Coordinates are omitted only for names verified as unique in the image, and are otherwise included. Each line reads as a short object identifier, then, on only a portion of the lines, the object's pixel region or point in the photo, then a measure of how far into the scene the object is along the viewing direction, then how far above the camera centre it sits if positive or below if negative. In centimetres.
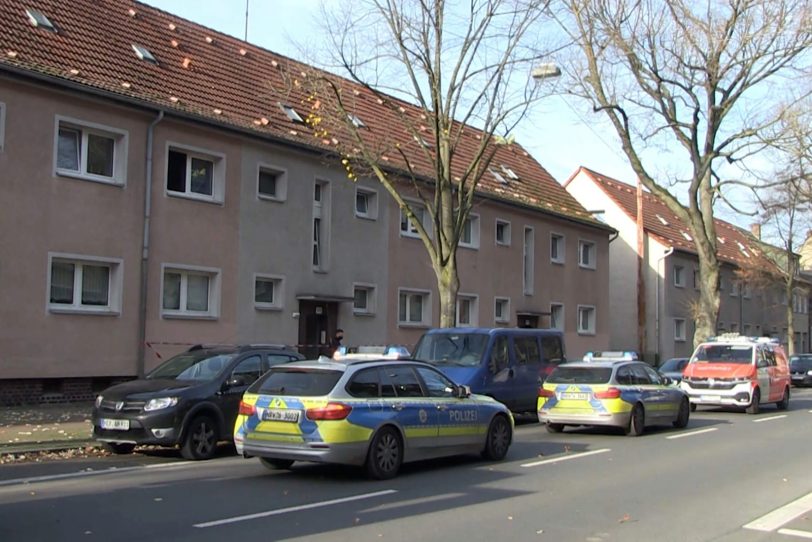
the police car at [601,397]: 1590 -92
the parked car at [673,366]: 3072 -67
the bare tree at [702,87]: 2644 +800
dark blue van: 1747 -32
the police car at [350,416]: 1019 -88
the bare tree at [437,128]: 2028 +512
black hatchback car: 1216 -90
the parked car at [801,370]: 4197 -96
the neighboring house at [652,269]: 4509 +402
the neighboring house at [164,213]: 1792 +298
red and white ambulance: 2186 -63
